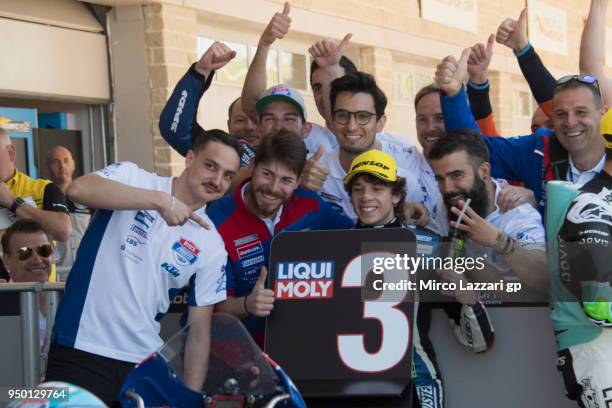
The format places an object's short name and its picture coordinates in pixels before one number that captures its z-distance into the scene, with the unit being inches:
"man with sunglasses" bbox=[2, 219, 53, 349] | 225.3
